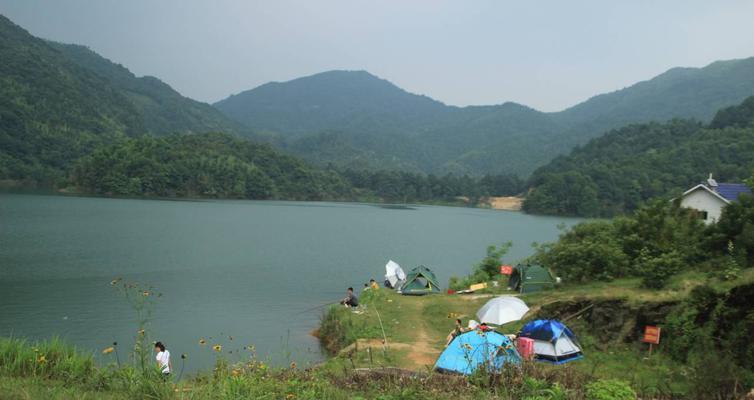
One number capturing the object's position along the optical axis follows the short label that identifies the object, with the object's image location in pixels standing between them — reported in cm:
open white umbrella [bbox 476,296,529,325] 1638
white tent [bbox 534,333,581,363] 1323
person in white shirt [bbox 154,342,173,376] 1039
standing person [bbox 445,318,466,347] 1397
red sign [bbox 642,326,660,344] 1238
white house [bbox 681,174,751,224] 2834
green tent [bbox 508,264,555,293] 2075
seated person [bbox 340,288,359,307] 2158
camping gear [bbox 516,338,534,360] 1338
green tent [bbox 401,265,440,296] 2576
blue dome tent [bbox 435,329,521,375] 1164
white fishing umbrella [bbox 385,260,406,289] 2873
